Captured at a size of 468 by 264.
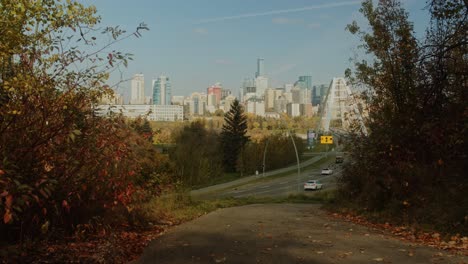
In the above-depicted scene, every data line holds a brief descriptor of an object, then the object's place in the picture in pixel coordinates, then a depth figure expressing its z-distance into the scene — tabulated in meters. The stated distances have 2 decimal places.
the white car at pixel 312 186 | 57.41
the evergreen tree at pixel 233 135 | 86.56
